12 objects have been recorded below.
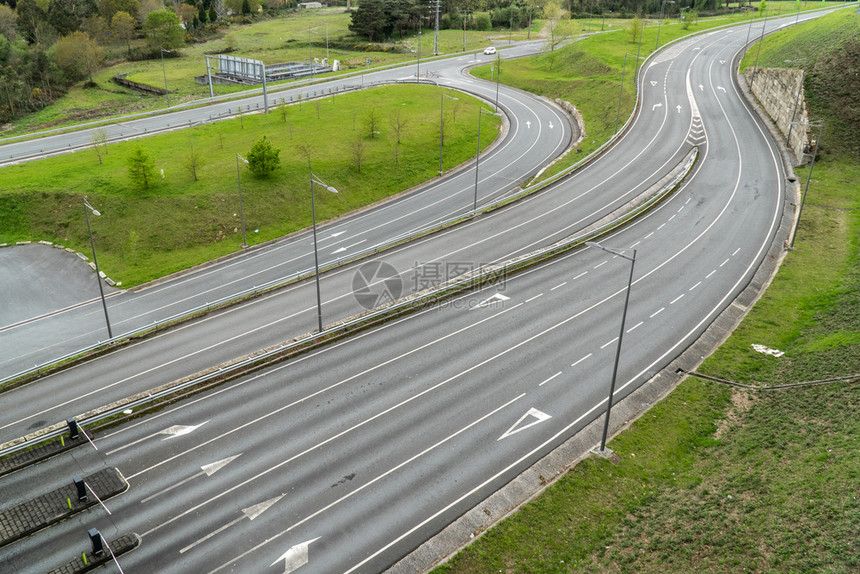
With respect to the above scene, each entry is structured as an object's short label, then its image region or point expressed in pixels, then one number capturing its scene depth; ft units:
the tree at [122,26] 444.96
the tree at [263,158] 220.64
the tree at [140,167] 208.33
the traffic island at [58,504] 84.98
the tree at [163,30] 456.04
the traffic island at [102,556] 79.10
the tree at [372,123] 266.36
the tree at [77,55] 377.71
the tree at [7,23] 398.17
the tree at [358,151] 241.35
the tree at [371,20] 479.00
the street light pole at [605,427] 96.95
